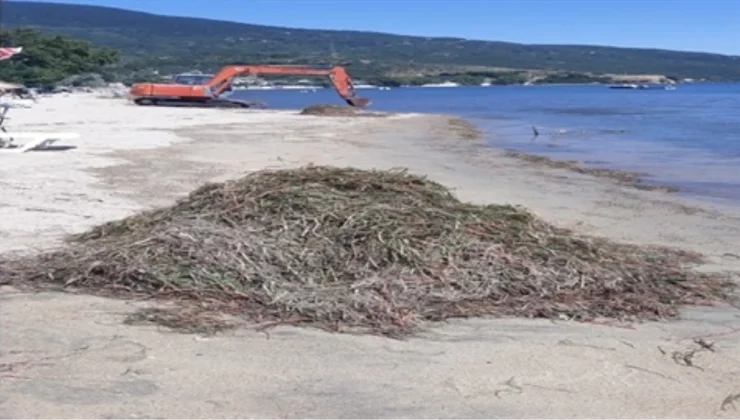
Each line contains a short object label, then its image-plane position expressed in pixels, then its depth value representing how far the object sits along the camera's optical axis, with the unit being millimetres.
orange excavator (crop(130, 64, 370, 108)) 47562
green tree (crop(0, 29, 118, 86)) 69625
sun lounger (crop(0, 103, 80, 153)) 18609
